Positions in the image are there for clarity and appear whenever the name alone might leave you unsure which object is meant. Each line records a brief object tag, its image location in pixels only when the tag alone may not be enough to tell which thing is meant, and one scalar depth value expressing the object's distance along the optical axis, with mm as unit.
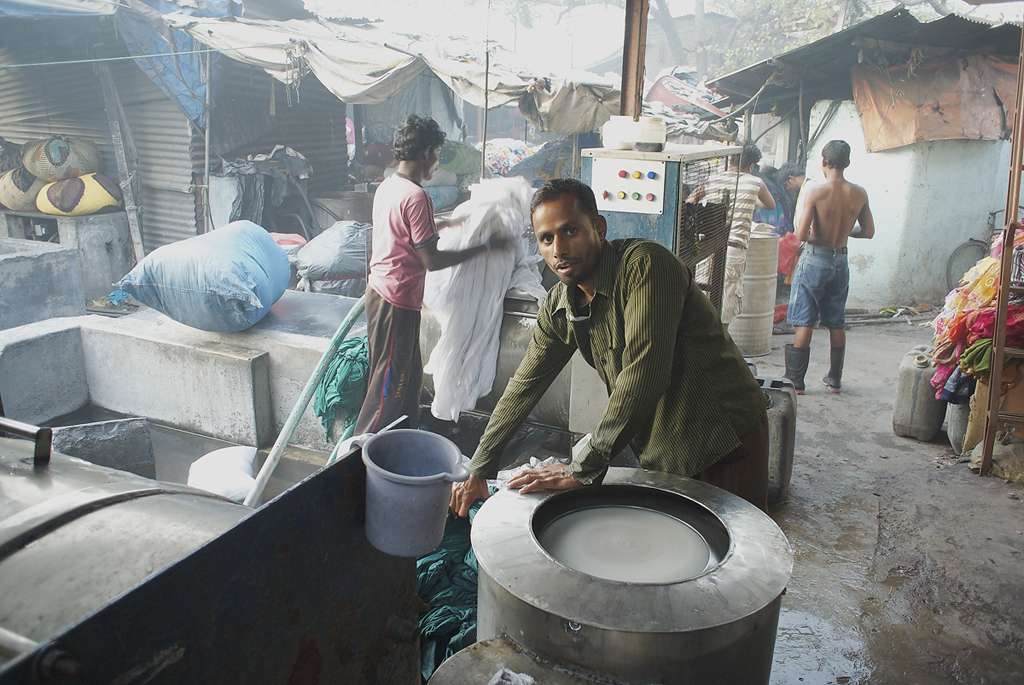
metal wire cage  3762
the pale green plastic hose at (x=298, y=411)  4359
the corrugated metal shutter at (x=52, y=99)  9805
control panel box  3514
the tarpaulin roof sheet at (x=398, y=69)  7680
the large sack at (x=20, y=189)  9383
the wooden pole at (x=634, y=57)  4074
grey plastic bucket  1575
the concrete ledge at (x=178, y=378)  5281
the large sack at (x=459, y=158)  10695
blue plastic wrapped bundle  5238
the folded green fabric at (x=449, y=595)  2529
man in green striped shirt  2043
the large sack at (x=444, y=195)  10226
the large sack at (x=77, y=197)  9211
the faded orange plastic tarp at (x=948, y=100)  7973
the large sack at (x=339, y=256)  7305
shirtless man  5520
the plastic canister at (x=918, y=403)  4672
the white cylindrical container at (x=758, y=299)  6156
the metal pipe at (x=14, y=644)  1126
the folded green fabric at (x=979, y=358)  4203
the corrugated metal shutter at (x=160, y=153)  9703
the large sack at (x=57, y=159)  9336
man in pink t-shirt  4133
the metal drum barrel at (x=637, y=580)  1622
